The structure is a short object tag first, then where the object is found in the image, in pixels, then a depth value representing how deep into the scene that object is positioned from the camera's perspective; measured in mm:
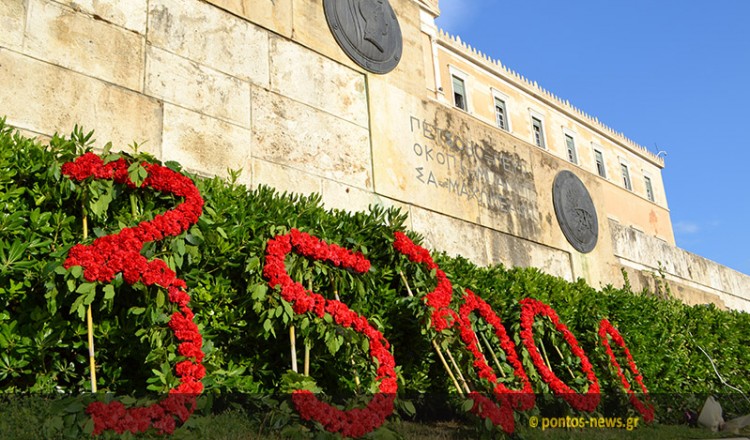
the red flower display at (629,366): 7836
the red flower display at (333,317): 4434
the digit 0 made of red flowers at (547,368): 6957
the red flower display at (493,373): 5418
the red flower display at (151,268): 3758
